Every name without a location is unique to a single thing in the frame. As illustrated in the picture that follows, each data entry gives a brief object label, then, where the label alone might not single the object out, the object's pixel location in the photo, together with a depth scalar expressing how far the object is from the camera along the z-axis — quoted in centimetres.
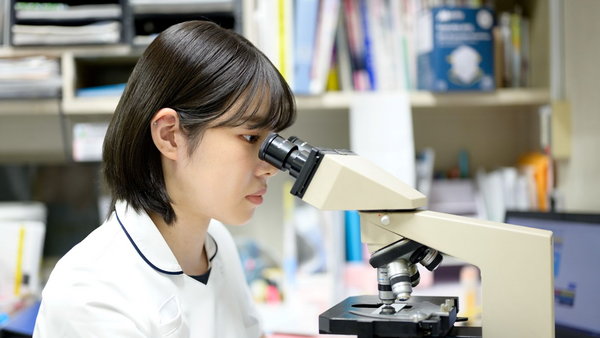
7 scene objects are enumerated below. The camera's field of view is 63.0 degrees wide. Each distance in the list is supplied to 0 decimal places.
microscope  69
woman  82
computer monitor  116
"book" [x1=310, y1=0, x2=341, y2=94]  155
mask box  155
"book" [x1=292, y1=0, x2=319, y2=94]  154
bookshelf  154
